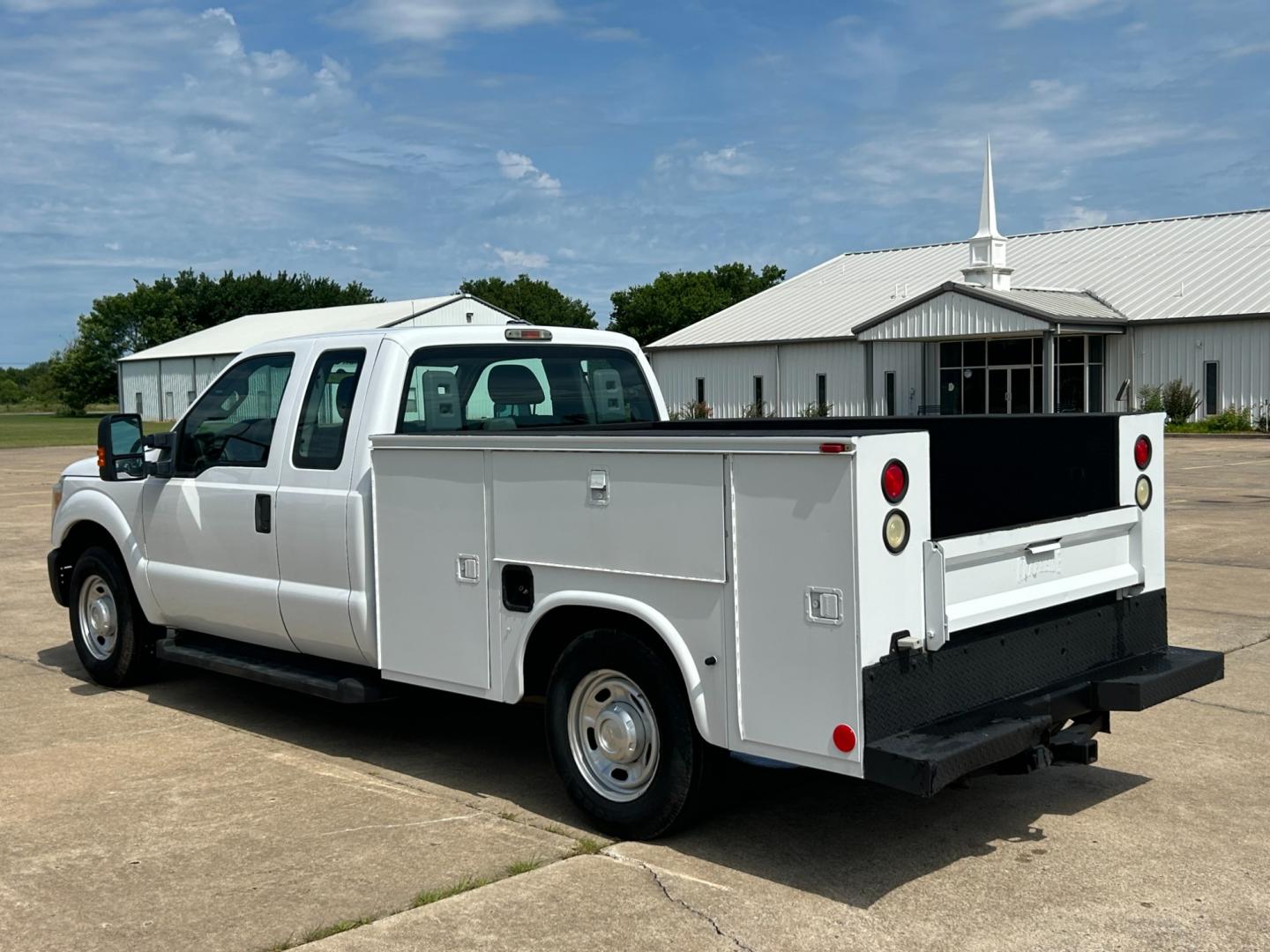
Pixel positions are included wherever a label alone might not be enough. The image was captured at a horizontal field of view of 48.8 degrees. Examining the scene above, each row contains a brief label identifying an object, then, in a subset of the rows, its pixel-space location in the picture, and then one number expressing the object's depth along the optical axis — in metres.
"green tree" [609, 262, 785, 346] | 104.81
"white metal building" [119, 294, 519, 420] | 72.56
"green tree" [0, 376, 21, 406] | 145.75
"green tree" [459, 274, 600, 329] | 118.94
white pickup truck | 4.80
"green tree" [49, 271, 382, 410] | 108.56
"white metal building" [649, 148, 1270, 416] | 44.22
